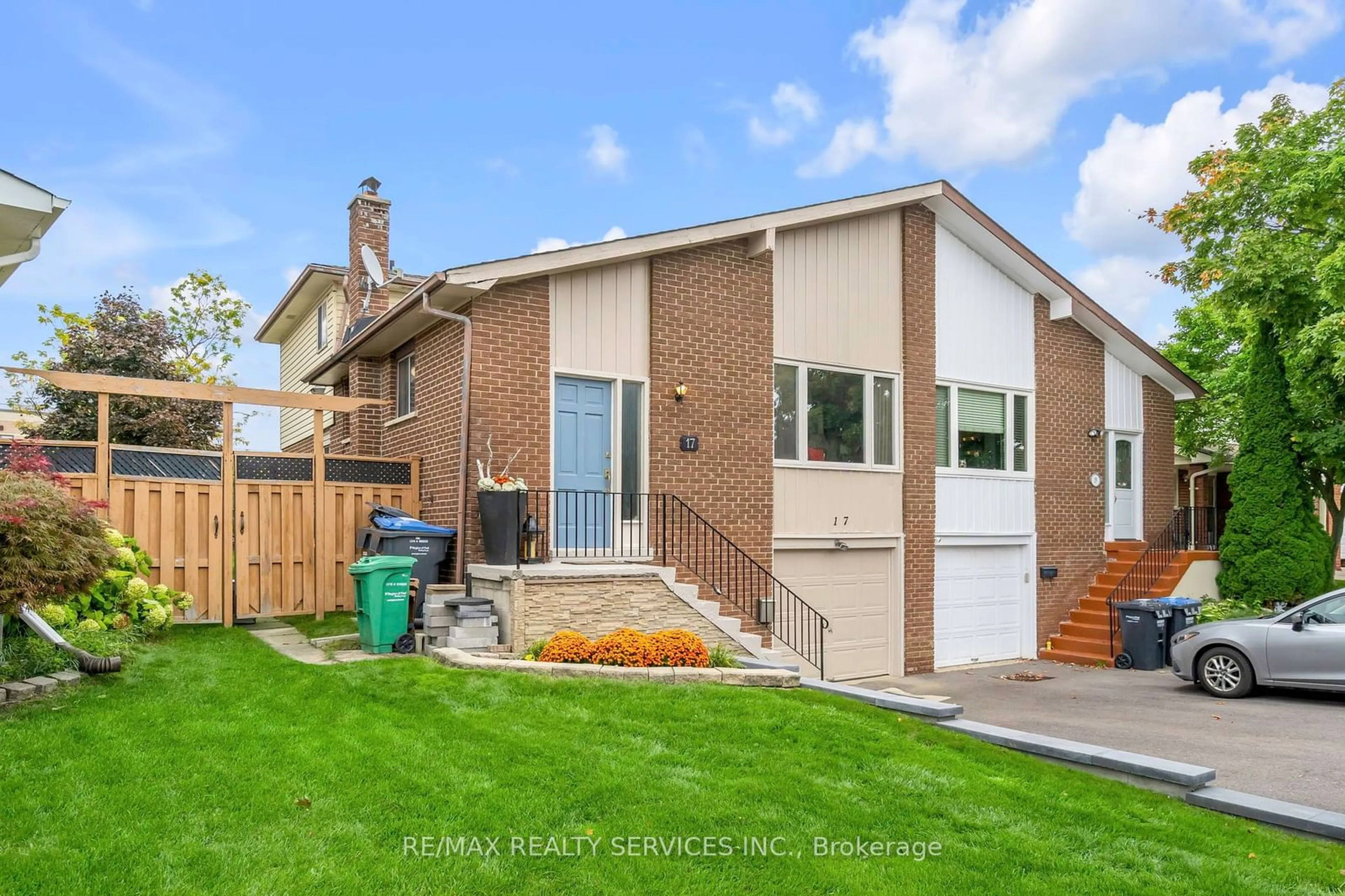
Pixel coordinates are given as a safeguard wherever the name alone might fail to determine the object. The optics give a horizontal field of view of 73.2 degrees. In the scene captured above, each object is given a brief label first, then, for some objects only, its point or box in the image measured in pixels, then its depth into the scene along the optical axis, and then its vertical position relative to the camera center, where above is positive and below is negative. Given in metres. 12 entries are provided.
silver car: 9.81 -1.98
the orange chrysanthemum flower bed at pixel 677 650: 8.49 -1.67
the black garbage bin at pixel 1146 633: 13.10 -2.29
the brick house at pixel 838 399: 10.67 +1.06
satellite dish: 14.88 +3.44
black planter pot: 9.46 -0.50
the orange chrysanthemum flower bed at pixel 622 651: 8.34 -1.63
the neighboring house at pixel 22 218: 6.15 +1.81
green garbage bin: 8.97 -1.24
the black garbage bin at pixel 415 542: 9.92 -0.74
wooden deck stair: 14.42 -2.29
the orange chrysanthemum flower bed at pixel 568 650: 8.41 -1.64
